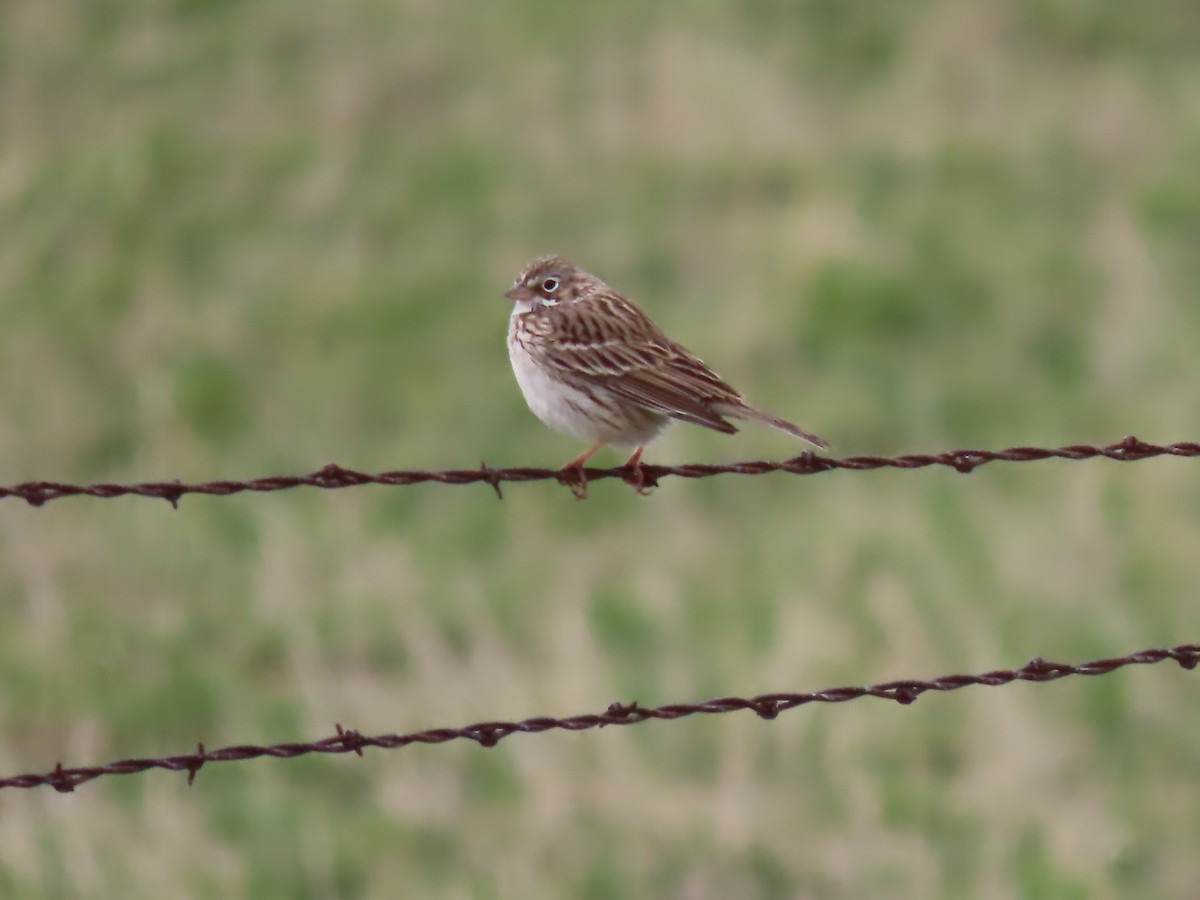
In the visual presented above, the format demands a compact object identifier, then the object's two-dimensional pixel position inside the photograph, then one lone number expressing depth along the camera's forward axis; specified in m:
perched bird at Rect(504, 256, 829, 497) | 15.83
